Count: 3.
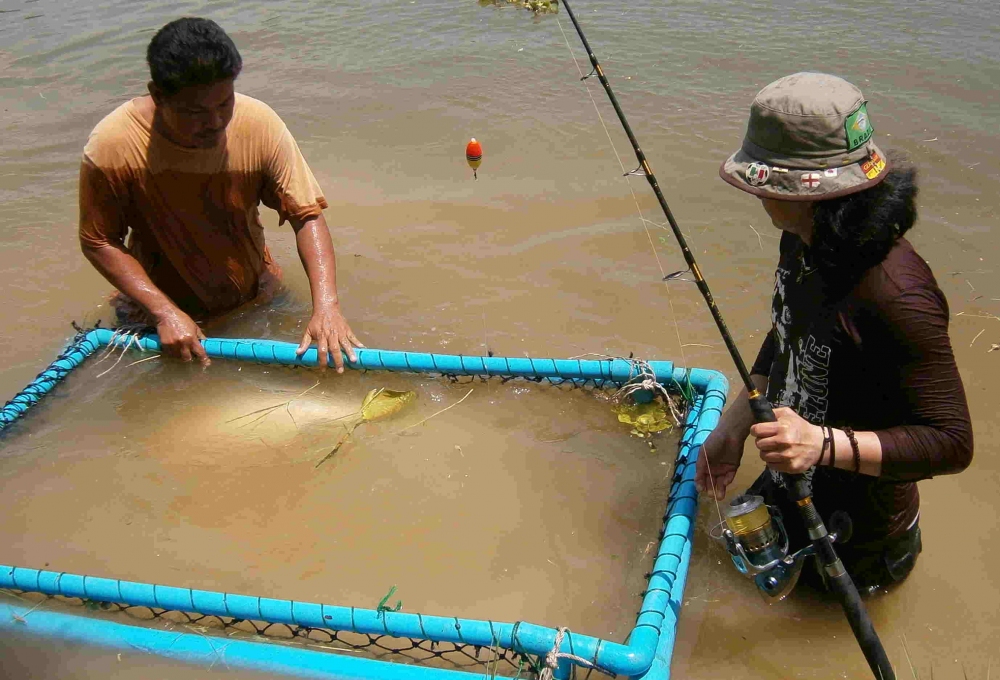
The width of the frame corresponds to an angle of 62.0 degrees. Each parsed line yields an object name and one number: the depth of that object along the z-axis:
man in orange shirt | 3.42
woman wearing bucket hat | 1.99
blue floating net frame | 2.37
